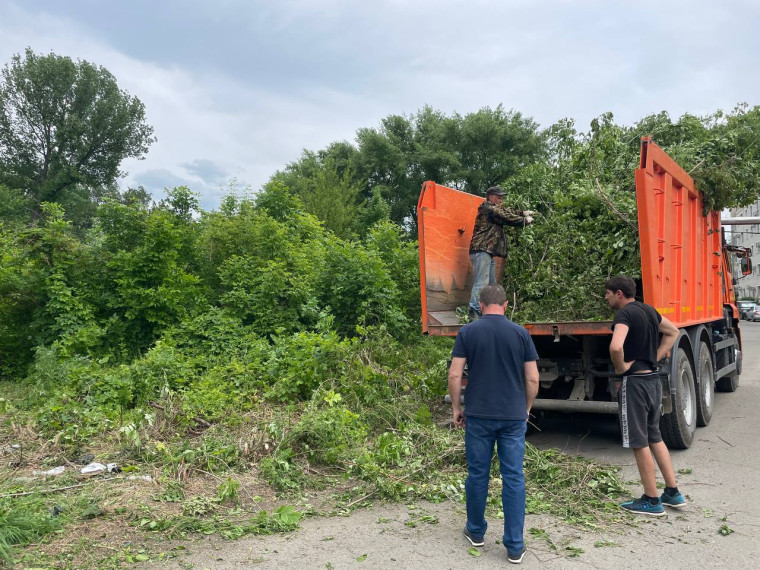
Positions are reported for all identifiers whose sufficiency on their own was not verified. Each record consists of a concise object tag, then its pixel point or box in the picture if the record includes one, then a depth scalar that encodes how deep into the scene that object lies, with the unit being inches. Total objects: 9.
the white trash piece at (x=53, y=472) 200.9
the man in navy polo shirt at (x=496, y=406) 149.1
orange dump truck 226.7
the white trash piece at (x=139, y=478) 190.9
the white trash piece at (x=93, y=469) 199.3
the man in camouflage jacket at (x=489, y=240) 278.5
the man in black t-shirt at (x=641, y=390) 175.5
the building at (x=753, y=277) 2477.9
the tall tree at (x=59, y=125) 1520.7
